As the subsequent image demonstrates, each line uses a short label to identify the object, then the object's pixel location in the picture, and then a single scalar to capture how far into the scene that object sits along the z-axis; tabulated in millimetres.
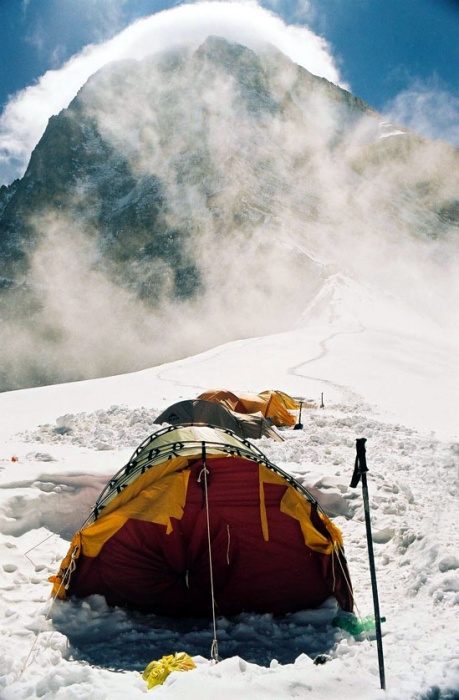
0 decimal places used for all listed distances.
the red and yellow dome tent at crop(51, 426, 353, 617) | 6055
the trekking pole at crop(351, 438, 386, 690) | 4061
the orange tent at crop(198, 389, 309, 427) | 18062
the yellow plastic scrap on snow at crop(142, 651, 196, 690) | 4410
